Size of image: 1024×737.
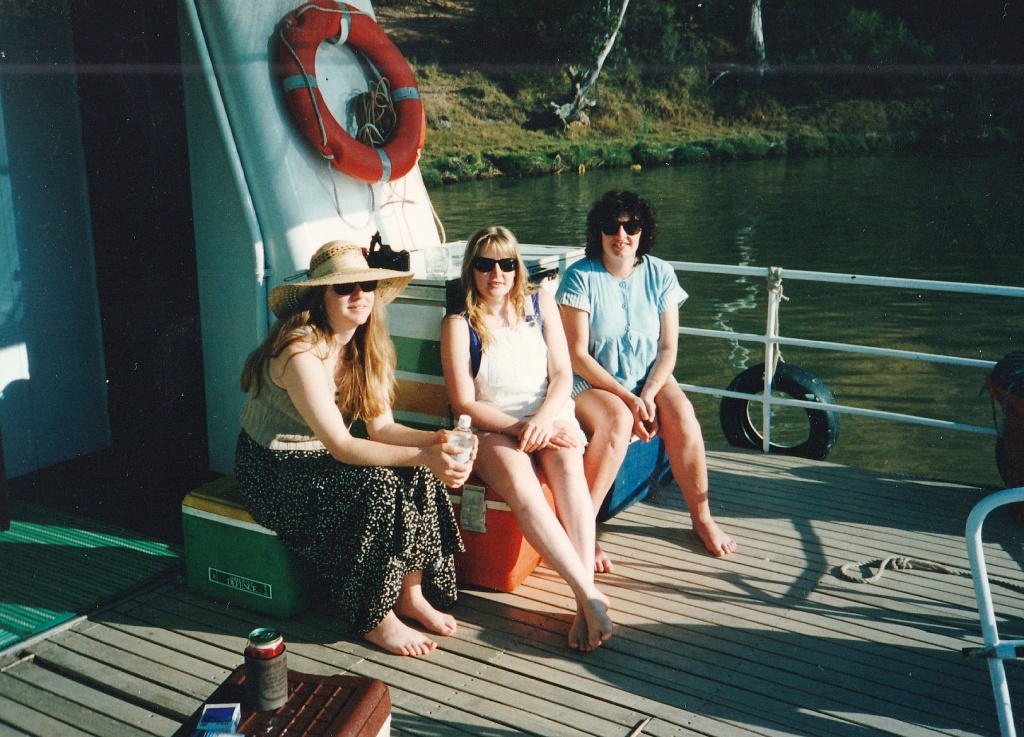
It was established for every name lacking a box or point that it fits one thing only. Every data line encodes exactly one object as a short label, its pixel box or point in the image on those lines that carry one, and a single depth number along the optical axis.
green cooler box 2.55
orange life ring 3.32
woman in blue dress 2.97
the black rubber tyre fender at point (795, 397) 4.00
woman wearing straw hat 2.36
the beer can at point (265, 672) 1.68
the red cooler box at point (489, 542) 2.71
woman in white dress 2.50
